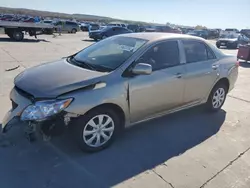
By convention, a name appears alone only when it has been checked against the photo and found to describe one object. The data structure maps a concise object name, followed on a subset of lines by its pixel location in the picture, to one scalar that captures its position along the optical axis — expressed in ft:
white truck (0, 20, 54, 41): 45.85
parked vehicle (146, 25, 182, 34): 82.11
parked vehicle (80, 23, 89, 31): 104.33
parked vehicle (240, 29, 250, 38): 101.76
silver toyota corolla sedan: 7.60
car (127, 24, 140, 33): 94.93
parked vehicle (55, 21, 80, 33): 88.17
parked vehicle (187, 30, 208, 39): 93.46
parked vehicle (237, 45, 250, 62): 33.93
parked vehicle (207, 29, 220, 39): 102.15
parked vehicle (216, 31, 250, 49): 56.48
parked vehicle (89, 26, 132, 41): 58.13
